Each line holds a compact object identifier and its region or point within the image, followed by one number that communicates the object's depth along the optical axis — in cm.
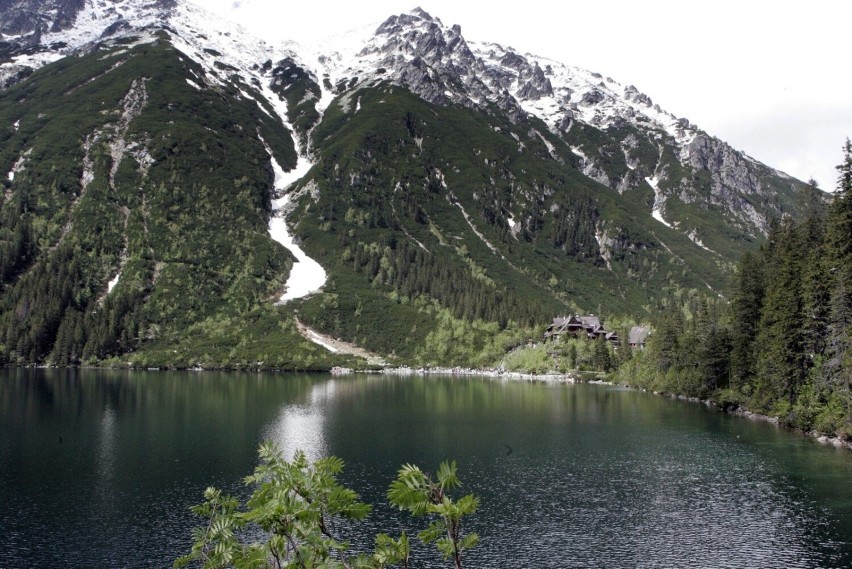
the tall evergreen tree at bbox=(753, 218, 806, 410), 6944
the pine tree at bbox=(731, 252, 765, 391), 8462
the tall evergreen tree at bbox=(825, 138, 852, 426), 5953
